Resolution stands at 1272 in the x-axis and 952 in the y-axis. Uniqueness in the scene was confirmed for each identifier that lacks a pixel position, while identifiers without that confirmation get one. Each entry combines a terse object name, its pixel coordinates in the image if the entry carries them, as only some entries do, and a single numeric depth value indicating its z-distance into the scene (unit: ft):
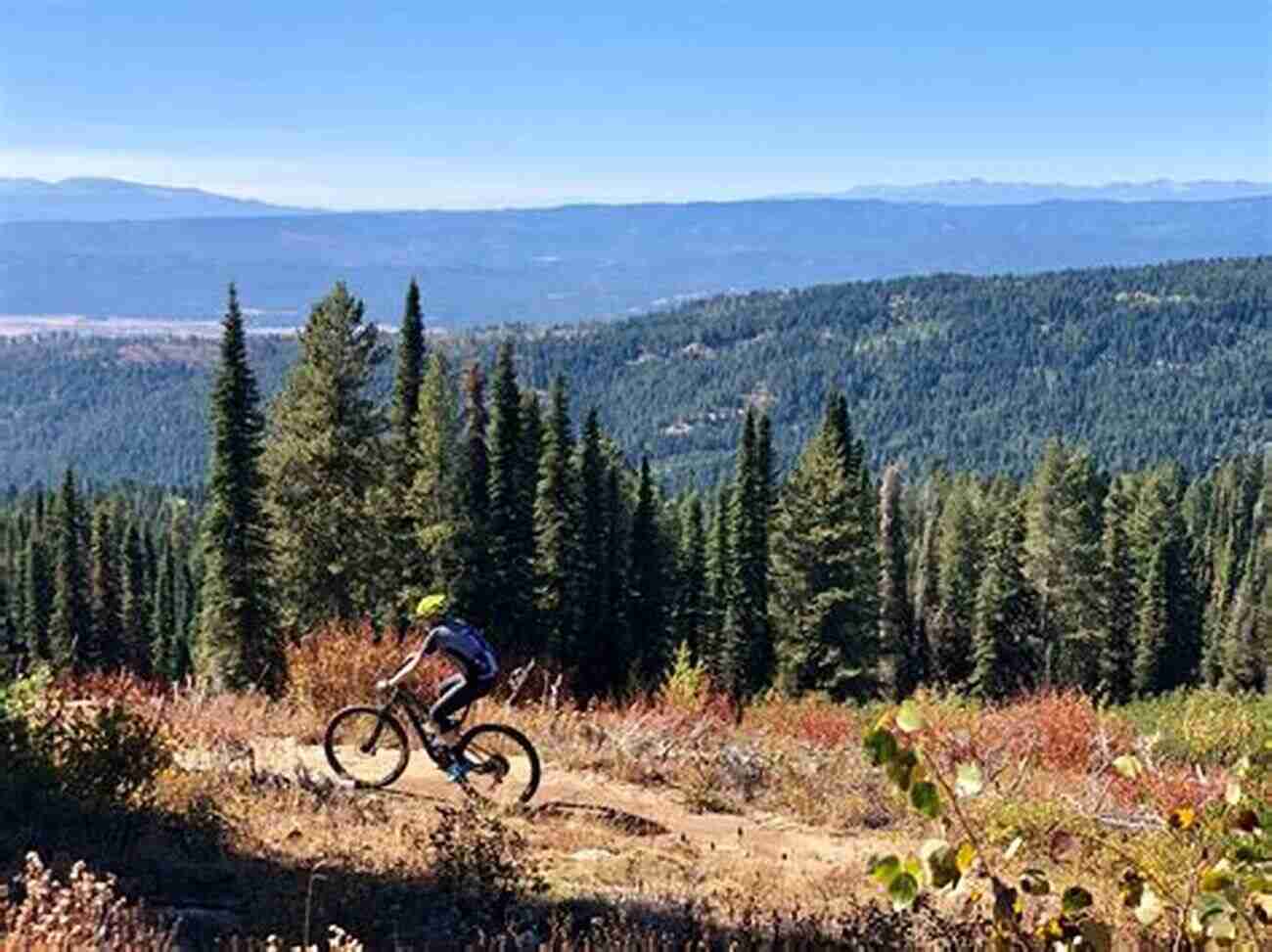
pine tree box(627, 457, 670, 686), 200.85
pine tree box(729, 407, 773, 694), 200.75
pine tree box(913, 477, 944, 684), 254.88
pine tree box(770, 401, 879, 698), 160.97
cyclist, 34.99
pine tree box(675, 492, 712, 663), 222.69
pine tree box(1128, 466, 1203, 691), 240.53
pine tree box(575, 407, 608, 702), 185.16
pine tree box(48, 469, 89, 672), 252.42
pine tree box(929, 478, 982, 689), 243.81
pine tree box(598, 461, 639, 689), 189.98
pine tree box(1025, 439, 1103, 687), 219.61
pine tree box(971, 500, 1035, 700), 221.87
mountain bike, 35.68
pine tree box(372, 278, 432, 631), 132.26
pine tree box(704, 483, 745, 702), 198.59
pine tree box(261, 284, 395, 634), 119.34
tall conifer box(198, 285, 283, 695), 137.80
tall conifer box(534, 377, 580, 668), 175.22
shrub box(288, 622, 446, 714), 45.34
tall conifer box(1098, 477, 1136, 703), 225.15
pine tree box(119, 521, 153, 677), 265.34
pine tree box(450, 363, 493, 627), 155.12
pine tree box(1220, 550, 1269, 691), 255.50
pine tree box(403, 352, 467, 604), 145.48
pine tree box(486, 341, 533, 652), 163.84
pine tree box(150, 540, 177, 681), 288.10
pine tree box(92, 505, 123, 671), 258.98
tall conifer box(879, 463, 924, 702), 231.50
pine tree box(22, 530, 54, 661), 273.33
